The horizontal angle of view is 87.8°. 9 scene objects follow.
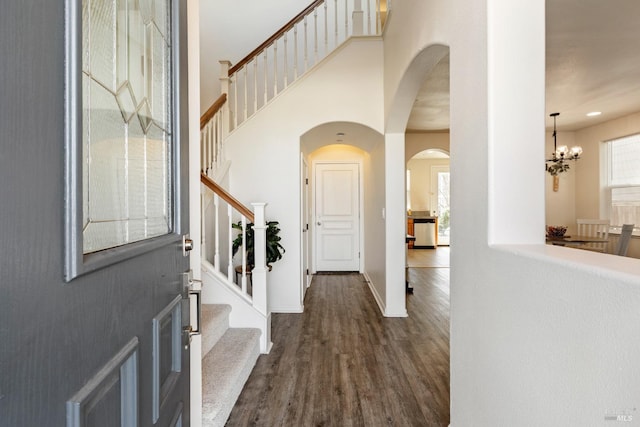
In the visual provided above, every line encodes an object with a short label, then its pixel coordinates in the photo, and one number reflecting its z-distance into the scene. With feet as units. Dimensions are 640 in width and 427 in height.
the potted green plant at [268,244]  11.28
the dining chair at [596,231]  13.63
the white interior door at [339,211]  20.03
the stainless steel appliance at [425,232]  31.53
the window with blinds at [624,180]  17.03
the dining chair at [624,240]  11.25
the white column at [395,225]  12.16
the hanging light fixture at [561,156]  15.65
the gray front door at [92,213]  1.17
